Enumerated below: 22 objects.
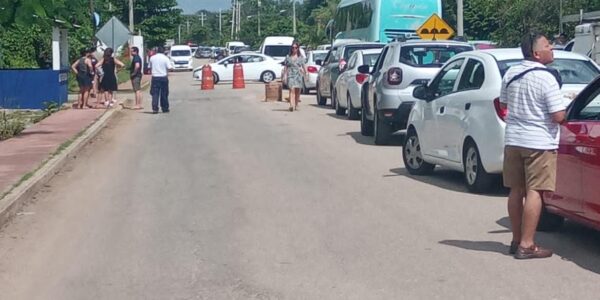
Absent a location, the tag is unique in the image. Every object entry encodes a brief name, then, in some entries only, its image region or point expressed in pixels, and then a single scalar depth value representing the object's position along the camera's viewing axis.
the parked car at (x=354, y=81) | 22.80
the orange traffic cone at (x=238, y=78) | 43.16
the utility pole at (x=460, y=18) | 35.50
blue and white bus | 34.50
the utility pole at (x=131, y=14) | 56.68
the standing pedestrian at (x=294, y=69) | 26.09
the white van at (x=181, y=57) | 73.88
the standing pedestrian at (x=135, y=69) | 29.05
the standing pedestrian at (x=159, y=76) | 27.28
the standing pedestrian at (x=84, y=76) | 28.30
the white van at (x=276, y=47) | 56.53
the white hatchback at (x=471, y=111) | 11.54
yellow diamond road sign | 30.30
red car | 8.33
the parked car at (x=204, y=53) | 110.88
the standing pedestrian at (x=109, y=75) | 28.75
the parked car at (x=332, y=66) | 26.67
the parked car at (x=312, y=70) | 37.00
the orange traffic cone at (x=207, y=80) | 43.50
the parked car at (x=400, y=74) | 17.27
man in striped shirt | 8.28
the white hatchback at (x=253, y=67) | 48.81
